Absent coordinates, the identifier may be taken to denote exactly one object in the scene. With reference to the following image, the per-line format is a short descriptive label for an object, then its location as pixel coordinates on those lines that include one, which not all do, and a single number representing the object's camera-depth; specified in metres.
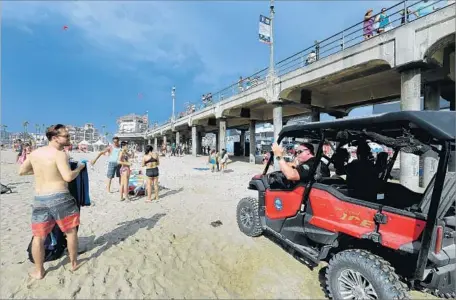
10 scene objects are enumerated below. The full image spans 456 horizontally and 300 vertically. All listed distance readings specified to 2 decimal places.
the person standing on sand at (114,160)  8.42
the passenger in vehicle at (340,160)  4.24
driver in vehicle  3.78
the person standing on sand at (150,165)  8.04
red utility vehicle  2.49
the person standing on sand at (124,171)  8.16
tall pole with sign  17.98
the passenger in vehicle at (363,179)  3.42
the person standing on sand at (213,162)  17.81
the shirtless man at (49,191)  3.27
